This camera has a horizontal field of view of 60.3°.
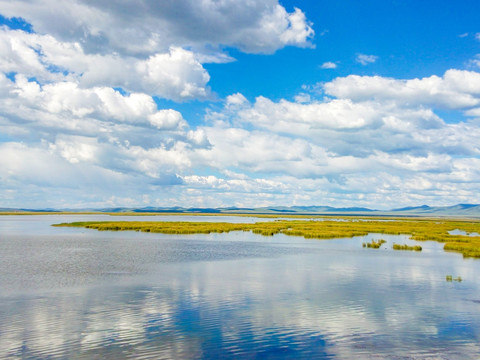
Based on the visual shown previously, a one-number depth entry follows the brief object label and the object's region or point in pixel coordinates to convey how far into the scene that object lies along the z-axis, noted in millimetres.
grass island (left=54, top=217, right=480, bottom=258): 73506
